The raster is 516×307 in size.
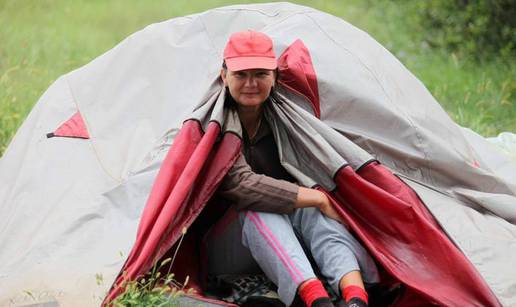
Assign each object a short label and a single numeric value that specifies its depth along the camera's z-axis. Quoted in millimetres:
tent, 7336
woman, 7172
